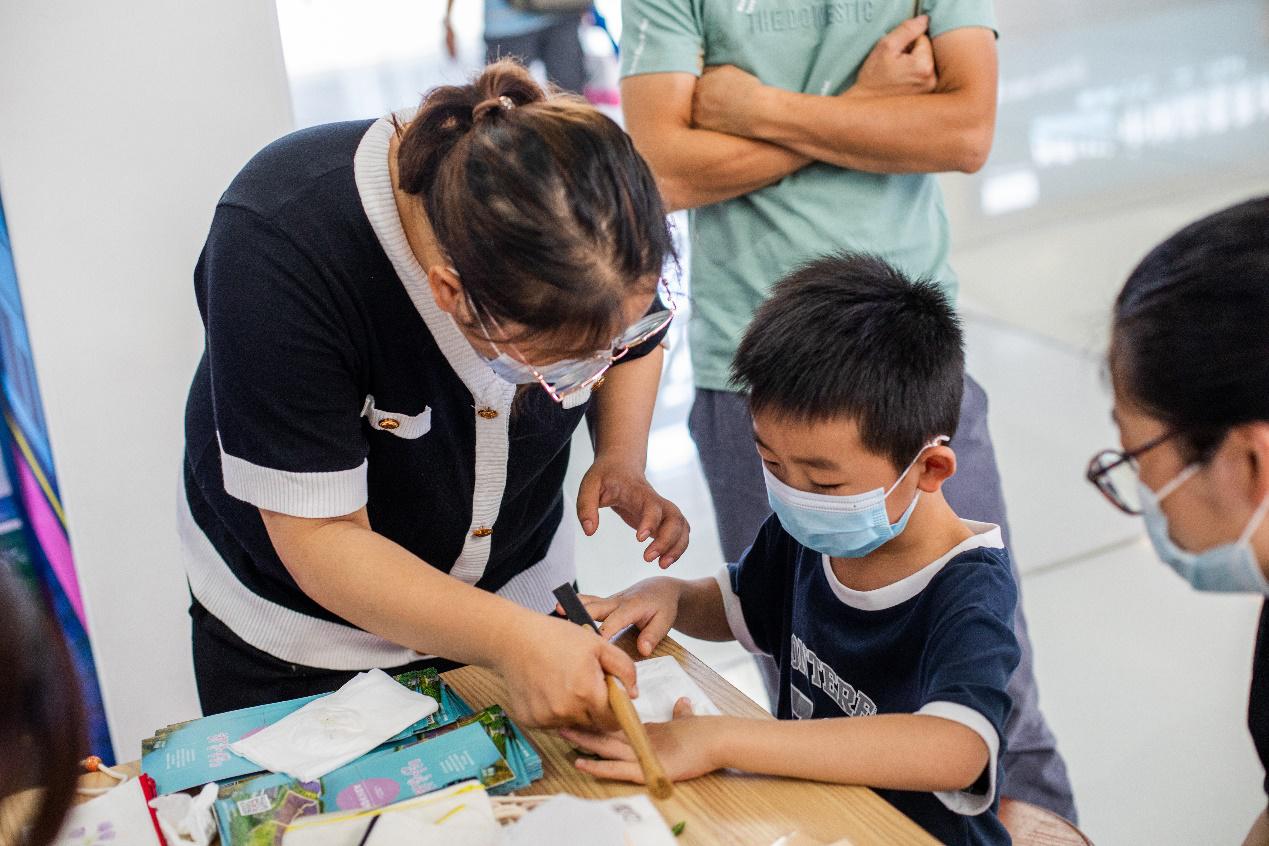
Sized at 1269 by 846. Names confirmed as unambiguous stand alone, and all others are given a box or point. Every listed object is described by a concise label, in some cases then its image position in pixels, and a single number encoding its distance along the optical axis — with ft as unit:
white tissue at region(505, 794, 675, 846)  2.88
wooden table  3.11
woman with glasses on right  2.69
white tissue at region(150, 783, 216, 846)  3.16
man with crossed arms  5.09
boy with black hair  3.52
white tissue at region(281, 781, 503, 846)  2.97
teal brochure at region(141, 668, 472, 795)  3.38
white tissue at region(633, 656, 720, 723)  3.68
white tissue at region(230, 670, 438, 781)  3.37
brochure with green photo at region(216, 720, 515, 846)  3.13
